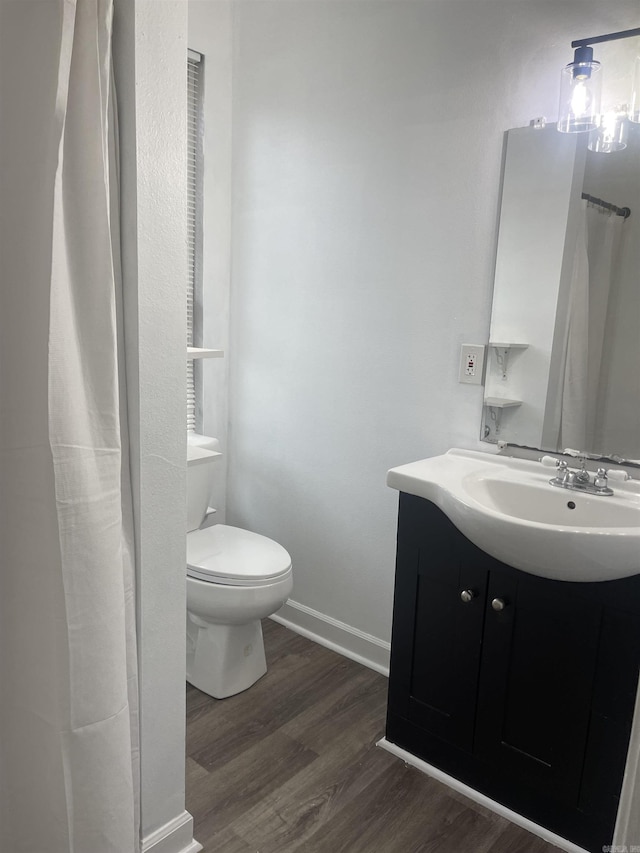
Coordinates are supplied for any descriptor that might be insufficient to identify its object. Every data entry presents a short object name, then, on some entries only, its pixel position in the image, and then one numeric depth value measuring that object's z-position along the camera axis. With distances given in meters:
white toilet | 2.06
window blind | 2.54
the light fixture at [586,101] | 1.62
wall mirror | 1.69
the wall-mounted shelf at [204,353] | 2.01
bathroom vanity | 1.48
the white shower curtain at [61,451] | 1.07
